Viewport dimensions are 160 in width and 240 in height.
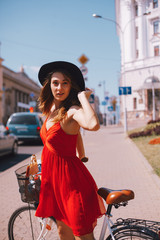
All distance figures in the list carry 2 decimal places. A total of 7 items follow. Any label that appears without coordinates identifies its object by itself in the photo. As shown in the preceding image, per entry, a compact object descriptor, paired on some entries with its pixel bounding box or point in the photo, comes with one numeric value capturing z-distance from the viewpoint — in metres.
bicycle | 2.00
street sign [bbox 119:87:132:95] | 20.09
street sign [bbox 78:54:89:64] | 16.11
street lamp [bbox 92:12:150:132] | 22.45
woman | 2.06
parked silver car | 10.90
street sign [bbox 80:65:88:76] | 17.08
